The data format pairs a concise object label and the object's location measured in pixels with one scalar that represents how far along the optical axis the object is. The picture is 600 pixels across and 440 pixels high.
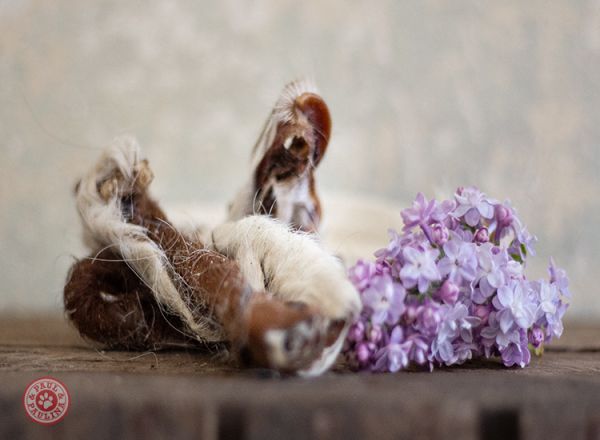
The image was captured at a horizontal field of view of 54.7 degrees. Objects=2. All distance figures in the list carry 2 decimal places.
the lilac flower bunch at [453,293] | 0.42
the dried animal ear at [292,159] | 0.52
